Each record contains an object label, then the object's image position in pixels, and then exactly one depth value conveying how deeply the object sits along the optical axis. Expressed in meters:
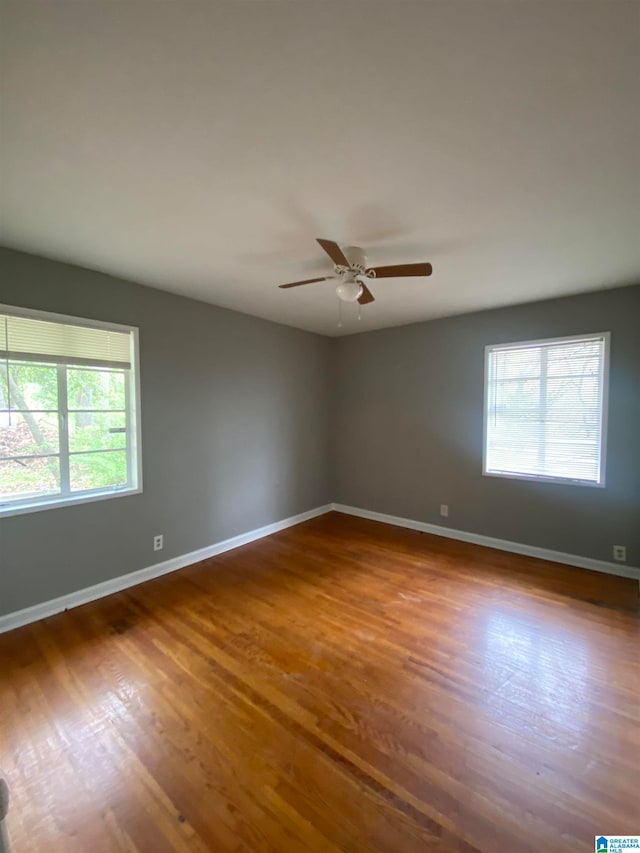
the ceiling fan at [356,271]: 2.12
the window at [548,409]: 3.22
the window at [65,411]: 2.39
